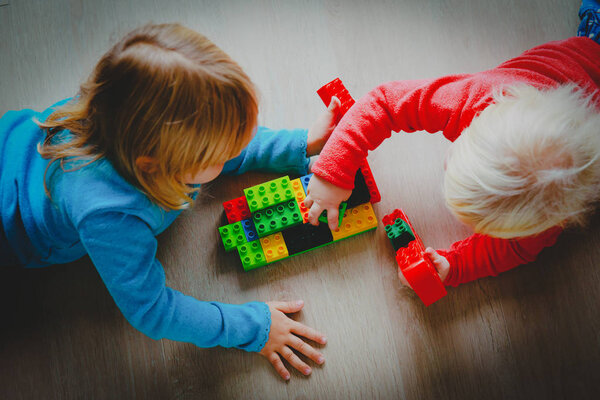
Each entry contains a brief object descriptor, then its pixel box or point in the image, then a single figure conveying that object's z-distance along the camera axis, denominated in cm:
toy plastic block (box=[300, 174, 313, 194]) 86
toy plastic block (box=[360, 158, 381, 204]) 86
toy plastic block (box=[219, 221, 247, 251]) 85
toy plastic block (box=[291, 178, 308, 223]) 85
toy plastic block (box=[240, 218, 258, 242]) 85
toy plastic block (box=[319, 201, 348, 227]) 82
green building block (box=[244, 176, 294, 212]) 82
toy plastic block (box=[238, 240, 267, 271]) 84
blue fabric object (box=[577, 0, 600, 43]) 89
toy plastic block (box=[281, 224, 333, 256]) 85
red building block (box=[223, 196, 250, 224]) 85
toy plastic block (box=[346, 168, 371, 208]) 84
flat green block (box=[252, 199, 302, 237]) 83
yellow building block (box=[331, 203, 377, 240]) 86
